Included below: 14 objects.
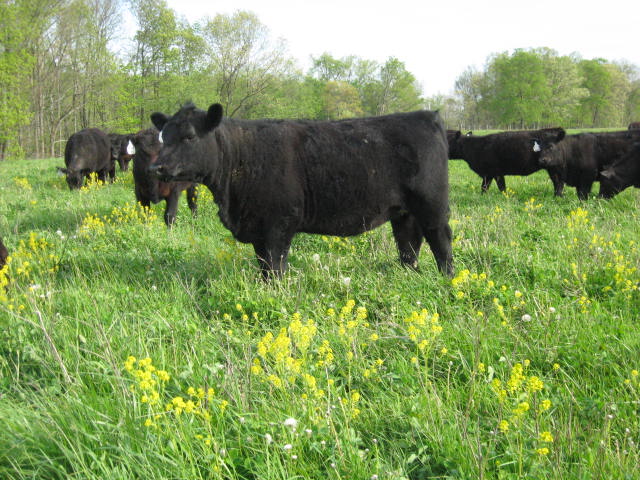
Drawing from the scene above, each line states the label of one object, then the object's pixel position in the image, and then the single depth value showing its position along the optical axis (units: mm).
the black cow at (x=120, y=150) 16334
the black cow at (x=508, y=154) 13238
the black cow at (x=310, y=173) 4883
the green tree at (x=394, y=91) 73625
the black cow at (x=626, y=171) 9055
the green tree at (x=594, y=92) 72812
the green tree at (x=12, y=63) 28734
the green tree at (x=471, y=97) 79625
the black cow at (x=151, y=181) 8570
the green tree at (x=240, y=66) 44562
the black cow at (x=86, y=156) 13977
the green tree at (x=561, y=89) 66688
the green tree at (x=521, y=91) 64875
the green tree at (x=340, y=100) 67375
